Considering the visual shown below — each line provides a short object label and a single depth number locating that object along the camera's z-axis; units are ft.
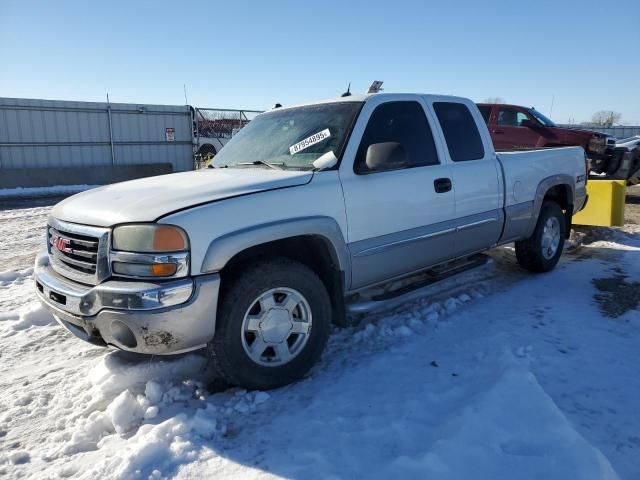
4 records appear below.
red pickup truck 36.94
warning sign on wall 57.05
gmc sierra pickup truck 8.23
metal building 47.98
